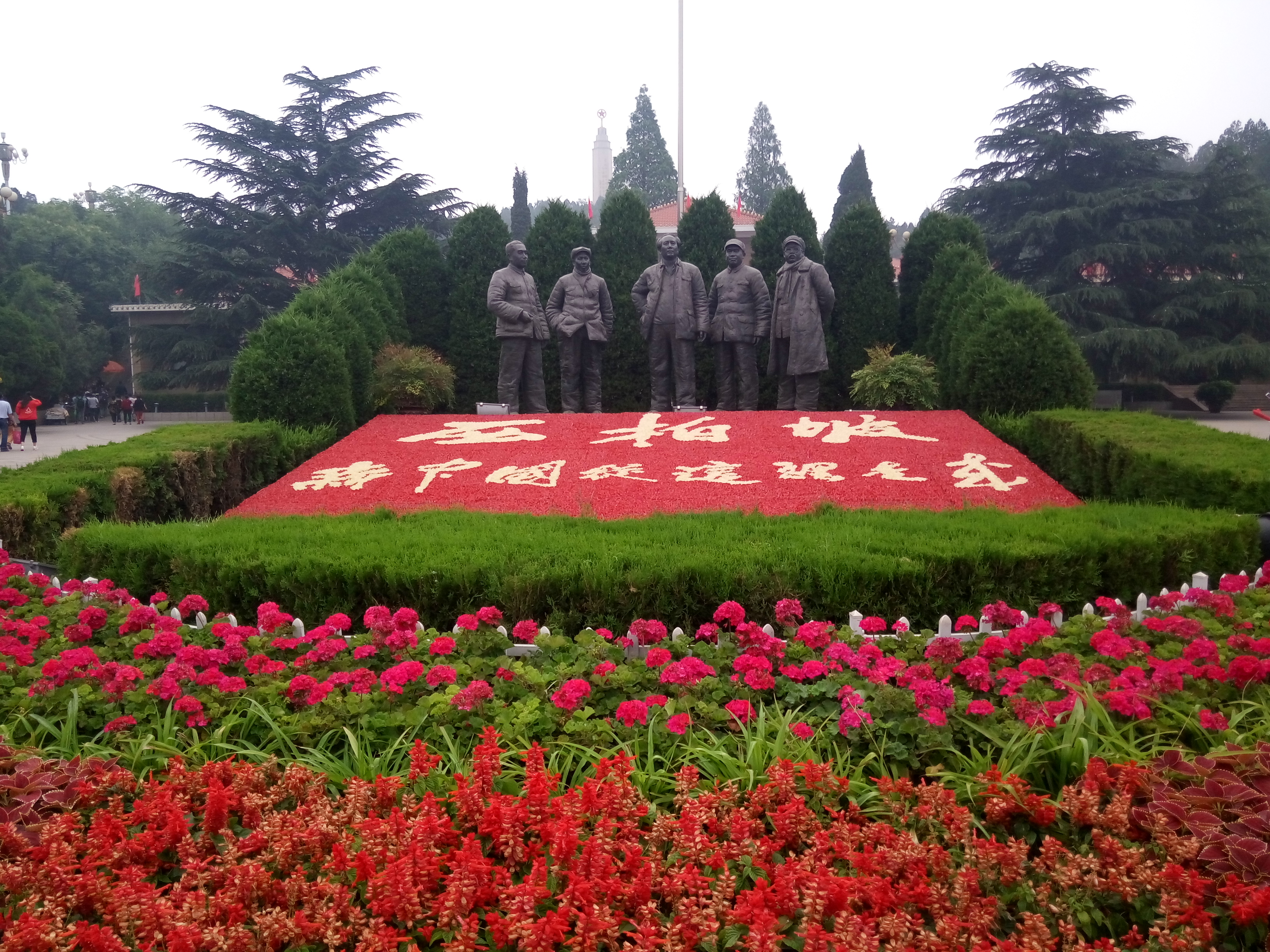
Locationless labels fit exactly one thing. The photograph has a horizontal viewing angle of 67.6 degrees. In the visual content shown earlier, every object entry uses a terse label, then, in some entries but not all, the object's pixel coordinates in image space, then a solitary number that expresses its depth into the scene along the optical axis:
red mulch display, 6.17
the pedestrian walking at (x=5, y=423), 16.28
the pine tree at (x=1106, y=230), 23.06
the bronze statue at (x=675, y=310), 10.15
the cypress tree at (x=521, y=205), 34.00
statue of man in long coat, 9.82
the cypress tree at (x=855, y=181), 32.31
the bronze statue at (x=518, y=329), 9.95
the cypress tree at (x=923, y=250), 12.17
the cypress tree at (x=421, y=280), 12.70
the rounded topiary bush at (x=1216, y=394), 22.98
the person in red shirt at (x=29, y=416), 16.77
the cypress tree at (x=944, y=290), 10.77
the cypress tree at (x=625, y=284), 12.75
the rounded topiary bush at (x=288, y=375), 8.50
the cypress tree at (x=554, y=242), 12.80
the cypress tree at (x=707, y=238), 12.74
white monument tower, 85.62
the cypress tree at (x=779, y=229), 12.53
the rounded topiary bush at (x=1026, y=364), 8.59
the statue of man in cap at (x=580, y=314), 10.24
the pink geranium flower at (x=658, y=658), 2.63
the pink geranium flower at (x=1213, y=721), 2.20
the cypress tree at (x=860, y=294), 12.30
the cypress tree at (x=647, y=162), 42.50
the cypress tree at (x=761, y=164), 42.50
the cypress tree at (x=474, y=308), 12.71
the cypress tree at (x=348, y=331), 9.40
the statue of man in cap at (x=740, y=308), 10.12
